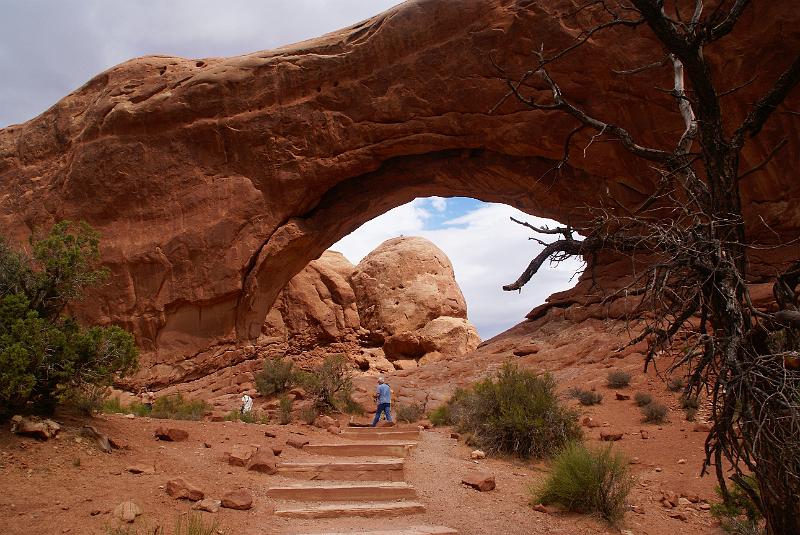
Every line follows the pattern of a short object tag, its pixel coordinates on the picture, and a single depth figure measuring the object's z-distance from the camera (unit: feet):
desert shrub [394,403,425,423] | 41.68
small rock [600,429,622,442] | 30.83
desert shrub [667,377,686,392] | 36.27
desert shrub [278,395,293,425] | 37.14
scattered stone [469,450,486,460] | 29.48
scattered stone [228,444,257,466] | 24.13
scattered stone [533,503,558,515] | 21.67
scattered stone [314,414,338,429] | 36.37
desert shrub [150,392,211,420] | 37.86
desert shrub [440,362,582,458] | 29.76
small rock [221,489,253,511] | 19.30
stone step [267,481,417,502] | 21.61
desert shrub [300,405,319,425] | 36.86
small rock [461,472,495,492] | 23.84
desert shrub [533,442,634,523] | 20.93
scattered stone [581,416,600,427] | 33.65
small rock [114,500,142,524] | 16.43
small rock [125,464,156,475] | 20.58
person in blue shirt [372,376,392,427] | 38.09
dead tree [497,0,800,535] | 12.29
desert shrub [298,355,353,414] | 40.93
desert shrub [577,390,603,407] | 37.88
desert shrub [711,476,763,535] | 17.92
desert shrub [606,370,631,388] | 40.32
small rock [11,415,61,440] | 20.07
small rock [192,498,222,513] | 18.45
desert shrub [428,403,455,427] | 39.31
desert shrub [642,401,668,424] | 33.27
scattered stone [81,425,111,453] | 21.68
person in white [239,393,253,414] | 39.88
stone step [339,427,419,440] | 33.61
